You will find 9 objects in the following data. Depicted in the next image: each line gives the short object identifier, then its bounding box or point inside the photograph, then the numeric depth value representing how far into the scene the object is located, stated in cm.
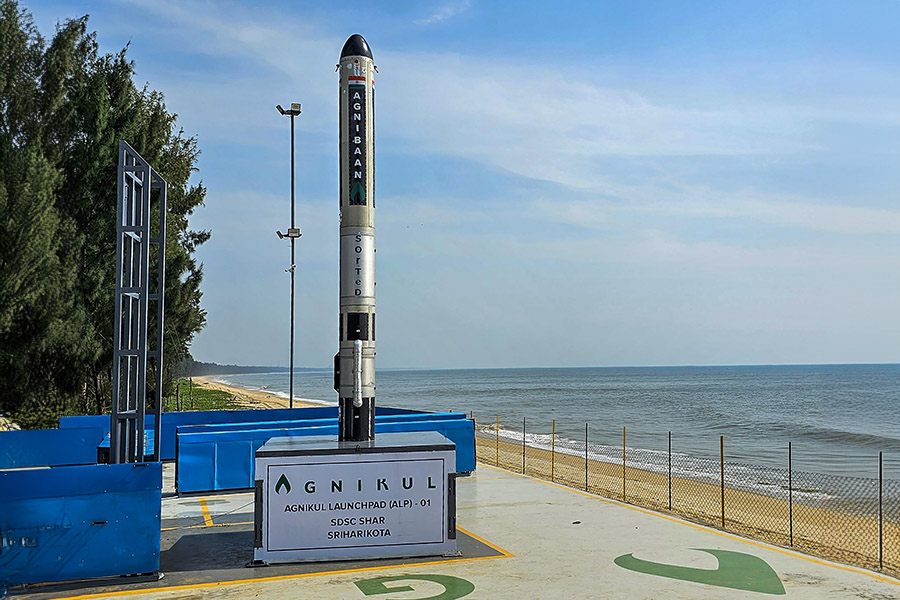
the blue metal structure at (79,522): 1140
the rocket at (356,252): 1485
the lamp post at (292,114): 3828
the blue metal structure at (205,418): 2359
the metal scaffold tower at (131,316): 1410
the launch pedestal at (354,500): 1277
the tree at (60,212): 2983
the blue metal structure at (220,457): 1959
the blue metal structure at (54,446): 2198
